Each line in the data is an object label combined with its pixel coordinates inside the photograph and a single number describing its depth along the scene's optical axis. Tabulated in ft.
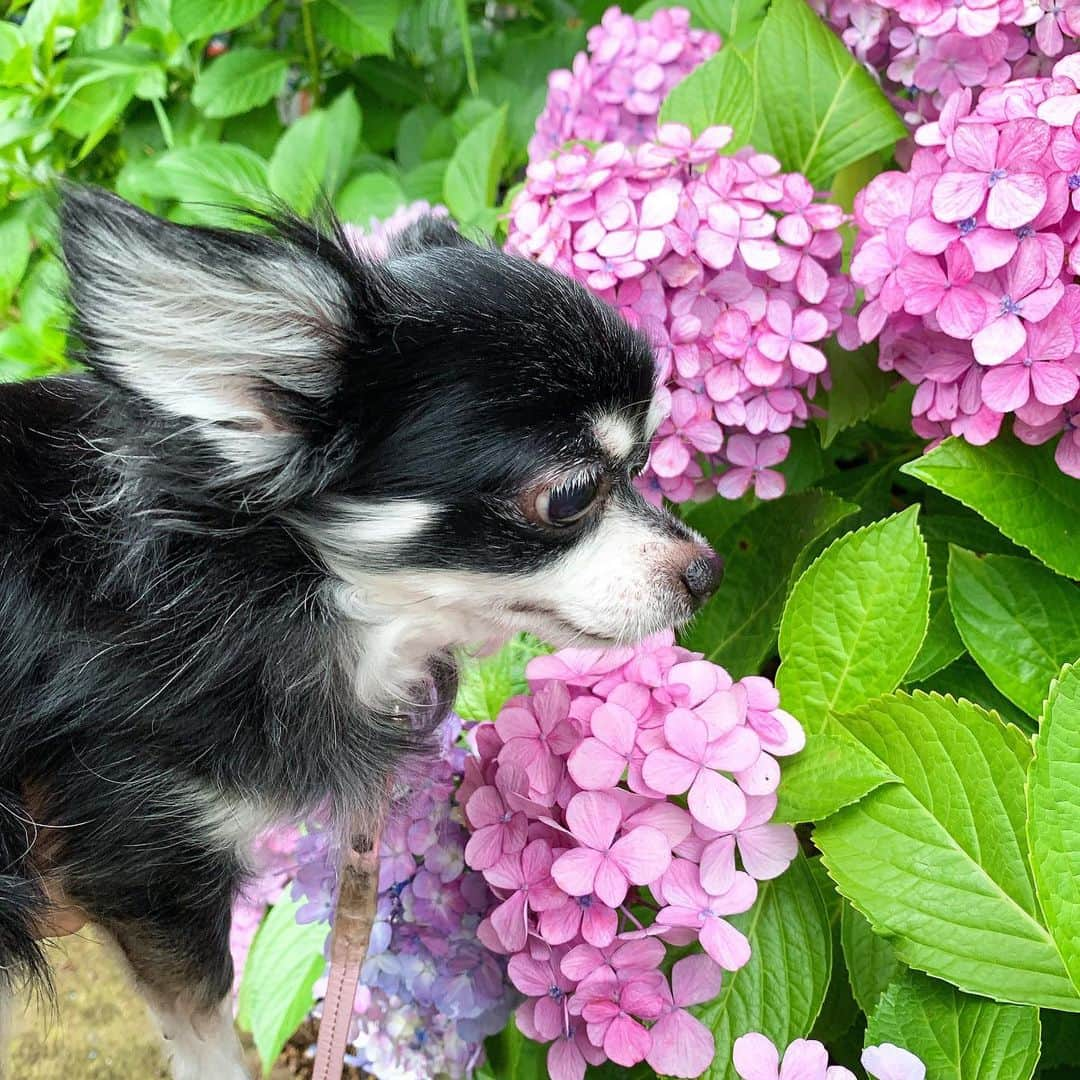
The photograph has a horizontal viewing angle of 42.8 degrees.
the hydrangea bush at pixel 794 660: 1.23
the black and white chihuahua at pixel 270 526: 1.24
